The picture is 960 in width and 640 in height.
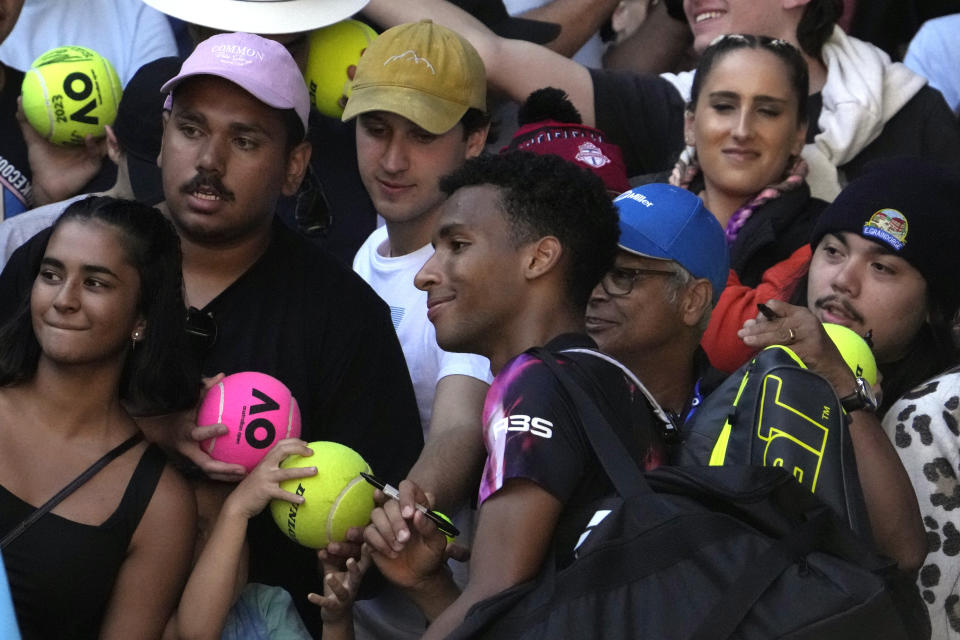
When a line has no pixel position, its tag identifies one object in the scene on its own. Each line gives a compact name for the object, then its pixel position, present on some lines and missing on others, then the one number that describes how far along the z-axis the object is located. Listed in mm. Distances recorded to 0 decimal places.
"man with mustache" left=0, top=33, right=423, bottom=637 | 8641
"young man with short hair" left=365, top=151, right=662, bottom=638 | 6277
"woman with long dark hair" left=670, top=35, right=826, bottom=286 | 10750
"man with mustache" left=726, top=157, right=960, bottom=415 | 9469
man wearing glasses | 8805
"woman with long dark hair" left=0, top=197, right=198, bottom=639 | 7336
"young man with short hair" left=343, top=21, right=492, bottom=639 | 10008
